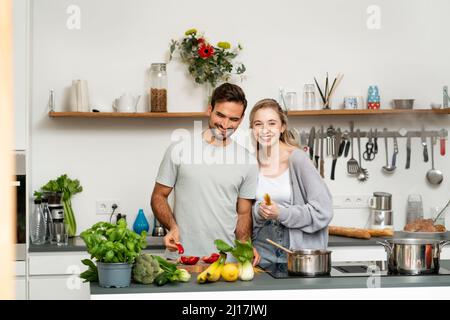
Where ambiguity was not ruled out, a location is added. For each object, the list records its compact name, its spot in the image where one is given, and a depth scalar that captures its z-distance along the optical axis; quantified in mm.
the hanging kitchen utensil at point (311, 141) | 4832
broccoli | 2693
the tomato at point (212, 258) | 2998
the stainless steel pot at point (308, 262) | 2914
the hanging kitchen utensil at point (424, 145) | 4898
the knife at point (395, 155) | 4895
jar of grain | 4566
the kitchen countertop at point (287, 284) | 2658
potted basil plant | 2594
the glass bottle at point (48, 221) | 4336
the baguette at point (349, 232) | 4449
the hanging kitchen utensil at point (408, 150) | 4895
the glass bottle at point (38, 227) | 4289
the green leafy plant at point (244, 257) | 2809
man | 3375
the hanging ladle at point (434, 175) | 4910
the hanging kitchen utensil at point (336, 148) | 4871
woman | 3385
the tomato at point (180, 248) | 3109
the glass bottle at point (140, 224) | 4578
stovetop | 2973
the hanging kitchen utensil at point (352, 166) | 4887
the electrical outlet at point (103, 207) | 4676
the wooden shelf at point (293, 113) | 4496
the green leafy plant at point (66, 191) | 4500
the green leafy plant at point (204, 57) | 4617
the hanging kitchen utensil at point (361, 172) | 4891
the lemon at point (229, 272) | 2771
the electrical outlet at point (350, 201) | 4879
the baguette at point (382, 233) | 4582
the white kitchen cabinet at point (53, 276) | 4145
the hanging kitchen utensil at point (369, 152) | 4902
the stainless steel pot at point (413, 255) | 2943
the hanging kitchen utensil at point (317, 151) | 4840
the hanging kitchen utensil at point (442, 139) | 4891
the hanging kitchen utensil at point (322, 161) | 4840
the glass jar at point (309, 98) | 4750
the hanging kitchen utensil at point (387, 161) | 4895
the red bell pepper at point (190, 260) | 3053
